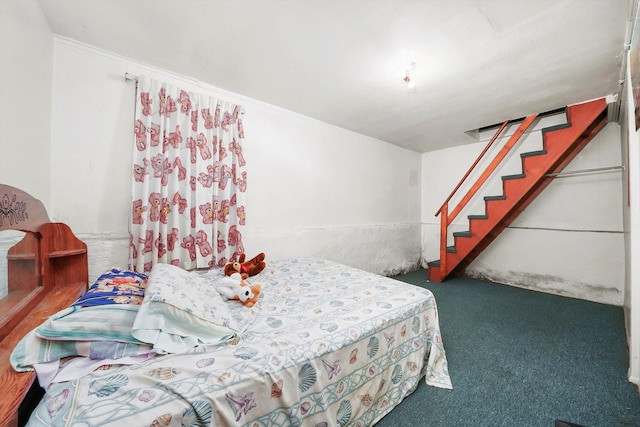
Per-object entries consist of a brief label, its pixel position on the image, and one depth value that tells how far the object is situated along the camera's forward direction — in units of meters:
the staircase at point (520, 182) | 2.56
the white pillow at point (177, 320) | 0.89
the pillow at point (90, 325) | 0.77
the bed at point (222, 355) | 0.68
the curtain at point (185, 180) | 1.85
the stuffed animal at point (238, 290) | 1.47
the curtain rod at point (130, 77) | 1.84
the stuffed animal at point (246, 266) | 1.93
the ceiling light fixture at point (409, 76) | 1.88
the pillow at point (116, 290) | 1.00
